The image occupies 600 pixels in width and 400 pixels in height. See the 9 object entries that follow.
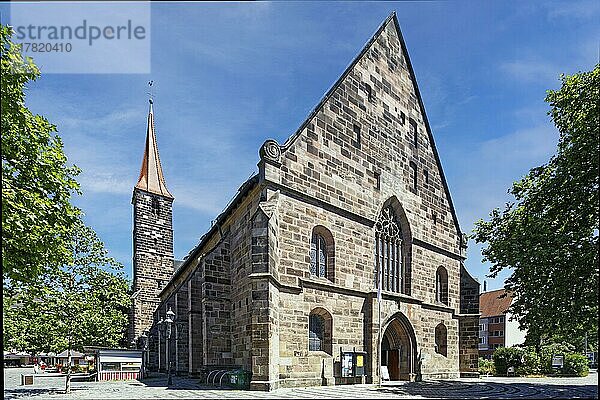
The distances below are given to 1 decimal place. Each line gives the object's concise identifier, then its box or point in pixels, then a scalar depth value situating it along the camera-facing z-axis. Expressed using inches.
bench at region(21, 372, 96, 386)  1121.1
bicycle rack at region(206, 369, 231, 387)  749.4
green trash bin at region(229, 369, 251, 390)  709.3
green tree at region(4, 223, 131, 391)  912.3
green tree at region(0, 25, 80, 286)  525.0
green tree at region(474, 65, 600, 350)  660.1
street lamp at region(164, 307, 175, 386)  861.2
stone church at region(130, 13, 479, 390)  759.7
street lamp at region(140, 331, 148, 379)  1298.0
